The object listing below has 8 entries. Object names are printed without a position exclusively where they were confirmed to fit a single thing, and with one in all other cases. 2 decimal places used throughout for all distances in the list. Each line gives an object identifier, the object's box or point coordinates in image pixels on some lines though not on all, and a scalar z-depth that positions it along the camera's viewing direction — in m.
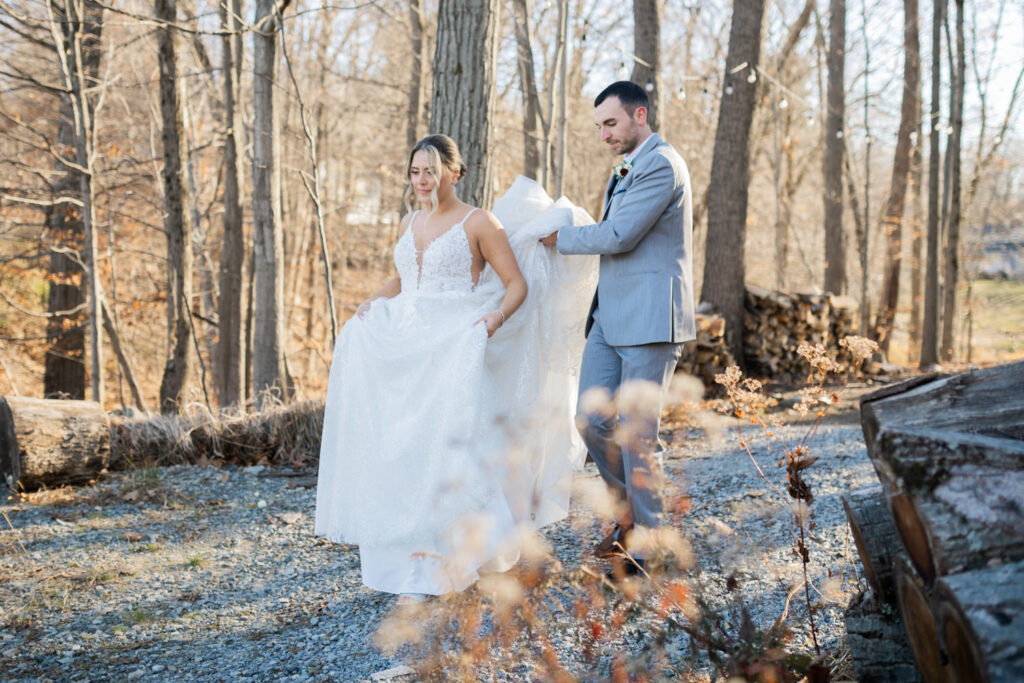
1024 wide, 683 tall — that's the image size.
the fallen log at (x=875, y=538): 2.16
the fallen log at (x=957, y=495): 1.54
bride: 3.42
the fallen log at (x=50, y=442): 5.24
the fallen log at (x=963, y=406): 1.88
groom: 3.38
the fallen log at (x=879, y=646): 2.05
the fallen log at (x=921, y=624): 1.64
